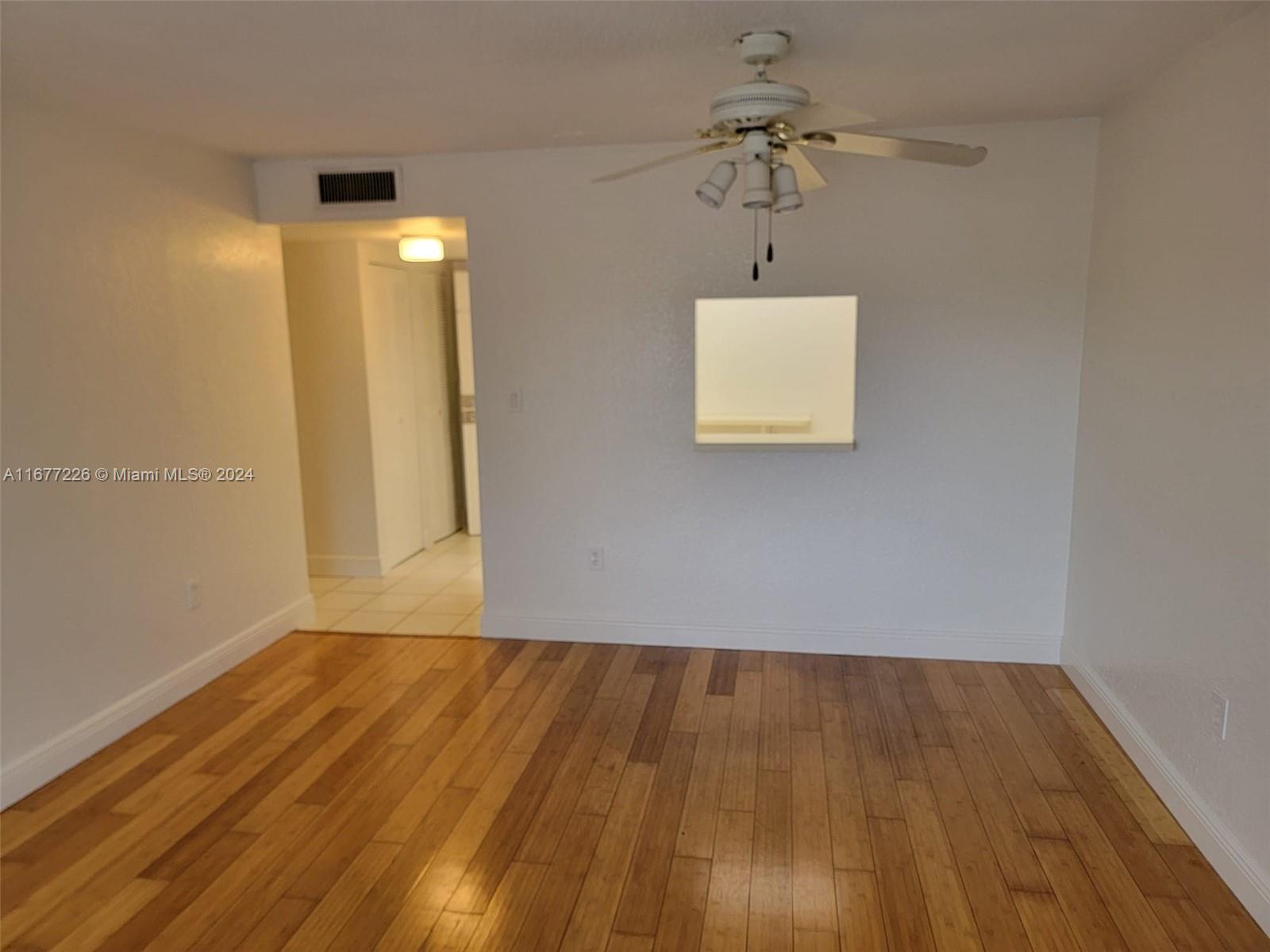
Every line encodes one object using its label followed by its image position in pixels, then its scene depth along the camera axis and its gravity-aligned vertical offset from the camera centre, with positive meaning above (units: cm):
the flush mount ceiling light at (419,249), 444 +61
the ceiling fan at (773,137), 218 +60
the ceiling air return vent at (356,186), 388 +82
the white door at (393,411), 532 -32
